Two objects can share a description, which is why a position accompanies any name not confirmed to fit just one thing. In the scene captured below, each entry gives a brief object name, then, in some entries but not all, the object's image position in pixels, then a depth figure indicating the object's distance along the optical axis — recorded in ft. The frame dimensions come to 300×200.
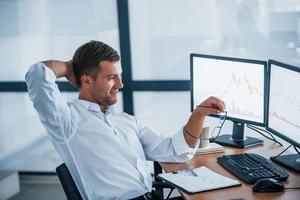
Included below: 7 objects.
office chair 6.59
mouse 6.41
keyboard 6.86
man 6.93
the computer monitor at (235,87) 8.11
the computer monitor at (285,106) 7.07
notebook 6.57
